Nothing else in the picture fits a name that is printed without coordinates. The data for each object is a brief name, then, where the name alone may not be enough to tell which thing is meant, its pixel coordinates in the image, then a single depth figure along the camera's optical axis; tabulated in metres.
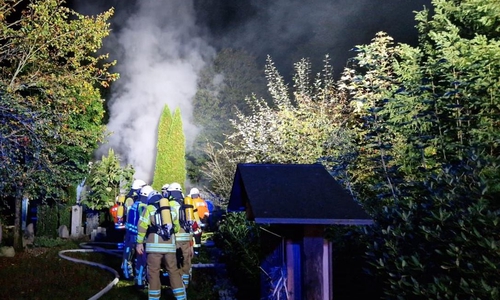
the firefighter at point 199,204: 10.29
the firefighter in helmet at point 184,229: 7.57
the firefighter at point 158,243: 6.74
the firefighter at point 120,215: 9.90
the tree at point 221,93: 27.23
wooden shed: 4.22
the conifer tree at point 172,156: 24.48
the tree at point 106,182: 19.03
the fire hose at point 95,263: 7.96
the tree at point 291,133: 10.44
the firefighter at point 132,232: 8.35
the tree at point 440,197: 3.55
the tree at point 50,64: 11.40
